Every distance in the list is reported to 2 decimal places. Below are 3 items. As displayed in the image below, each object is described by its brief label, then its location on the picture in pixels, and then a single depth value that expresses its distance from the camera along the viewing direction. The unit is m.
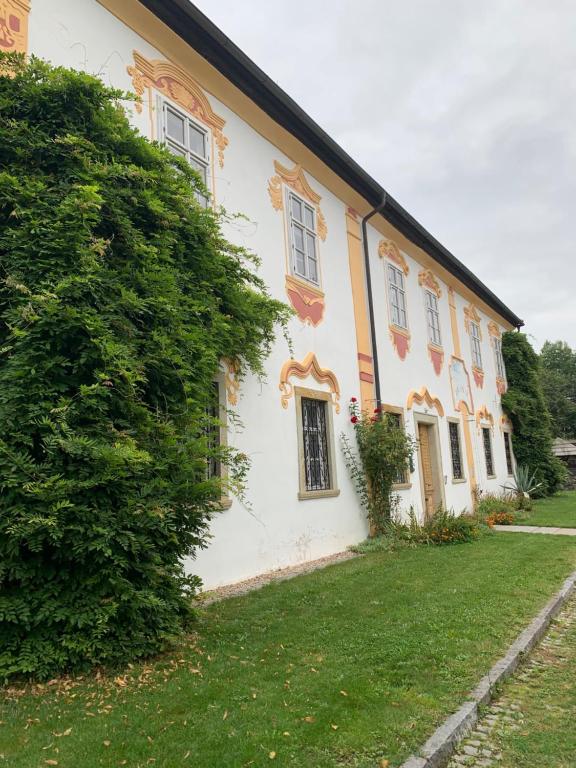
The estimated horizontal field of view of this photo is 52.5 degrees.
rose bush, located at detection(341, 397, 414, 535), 9.72
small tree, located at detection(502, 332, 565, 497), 20.31
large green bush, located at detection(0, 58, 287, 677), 3.71
